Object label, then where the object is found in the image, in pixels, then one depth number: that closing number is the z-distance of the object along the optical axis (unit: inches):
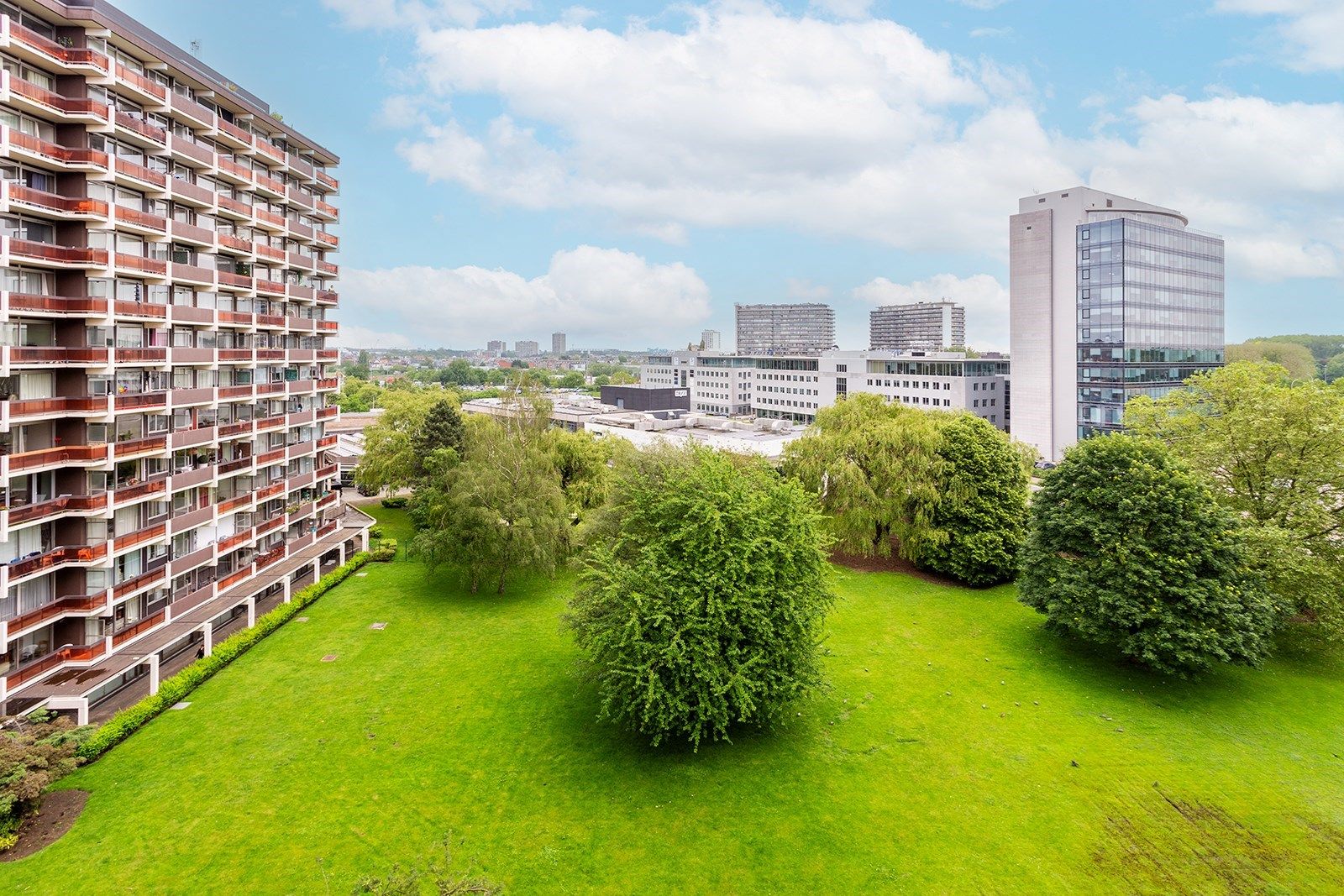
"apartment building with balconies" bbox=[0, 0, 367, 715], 918.4
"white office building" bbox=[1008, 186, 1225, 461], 2714.1
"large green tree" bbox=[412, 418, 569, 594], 1406.3
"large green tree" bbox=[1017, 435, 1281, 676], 985.5
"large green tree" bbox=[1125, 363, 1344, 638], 1054.4
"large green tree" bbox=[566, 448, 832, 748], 798.5
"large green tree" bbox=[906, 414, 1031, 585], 1499.8
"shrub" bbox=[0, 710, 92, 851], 698.2
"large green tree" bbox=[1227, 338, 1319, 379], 4271.7
